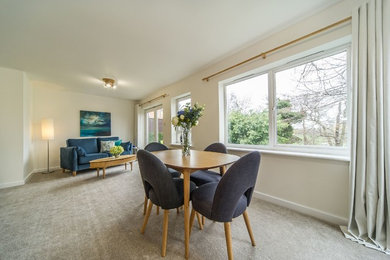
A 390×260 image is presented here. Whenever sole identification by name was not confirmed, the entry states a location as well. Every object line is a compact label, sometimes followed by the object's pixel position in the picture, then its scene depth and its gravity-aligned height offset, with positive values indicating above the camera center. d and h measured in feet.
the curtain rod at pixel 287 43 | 4.63 +3.52
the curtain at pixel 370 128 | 3.88 +0.02
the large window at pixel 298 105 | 5.24 +1.07
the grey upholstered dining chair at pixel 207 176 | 5.24 -1.87
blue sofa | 10.59 -2.11
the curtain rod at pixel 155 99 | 13.02 +3.13
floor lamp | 11.58 +0.03
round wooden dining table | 3.60 -1.00
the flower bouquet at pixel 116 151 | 11.14 -1.74
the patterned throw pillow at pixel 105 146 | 13.50 -1.64
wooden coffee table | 9.96 -2.47
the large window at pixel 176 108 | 12.52 +1.98
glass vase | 5.50 -0.55
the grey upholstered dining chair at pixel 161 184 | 3.57 -1.45
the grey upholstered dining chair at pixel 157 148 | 6.46 -0.94
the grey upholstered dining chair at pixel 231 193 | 3.03 -1.42
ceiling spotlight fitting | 10.31 +3.56
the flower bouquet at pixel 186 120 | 5.32 +0.36
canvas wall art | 14.43 +0.67
